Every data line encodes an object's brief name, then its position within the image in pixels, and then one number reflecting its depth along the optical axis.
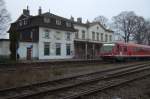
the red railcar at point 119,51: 28.45
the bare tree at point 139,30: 69.94
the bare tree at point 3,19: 45.89
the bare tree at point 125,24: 69.88
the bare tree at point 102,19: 81.94
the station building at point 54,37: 40.75
